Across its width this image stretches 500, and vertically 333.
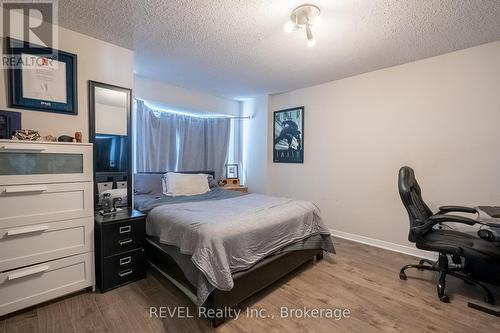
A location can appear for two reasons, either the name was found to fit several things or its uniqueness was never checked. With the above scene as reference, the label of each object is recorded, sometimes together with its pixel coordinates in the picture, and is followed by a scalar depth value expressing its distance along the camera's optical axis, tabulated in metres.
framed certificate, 1.86
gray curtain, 3.56
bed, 1.60
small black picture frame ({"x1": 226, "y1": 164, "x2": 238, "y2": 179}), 4.67
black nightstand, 1.96
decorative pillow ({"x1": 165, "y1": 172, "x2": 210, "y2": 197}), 3.14
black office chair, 1.83
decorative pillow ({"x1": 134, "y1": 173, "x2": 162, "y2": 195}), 3.10
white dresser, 1.60
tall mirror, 2.25
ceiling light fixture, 1.75
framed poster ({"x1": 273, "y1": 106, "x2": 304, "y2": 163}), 3.89
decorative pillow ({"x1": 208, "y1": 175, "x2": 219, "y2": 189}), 3.71
